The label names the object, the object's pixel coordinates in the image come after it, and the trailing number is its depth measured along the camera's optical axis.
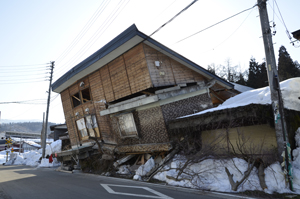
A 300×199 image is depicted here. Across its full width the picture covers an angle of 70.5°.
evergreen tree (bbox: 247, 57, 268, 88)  32.03
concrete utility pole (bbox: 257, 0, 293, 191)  6.81
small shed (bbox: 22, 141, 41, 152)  49.72
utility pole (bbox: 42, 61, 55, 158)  25.66
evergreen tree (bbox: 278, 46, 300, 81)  29.39
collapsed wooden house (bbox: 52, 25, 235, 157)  11.98
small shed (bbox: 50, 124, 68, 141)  34.24
